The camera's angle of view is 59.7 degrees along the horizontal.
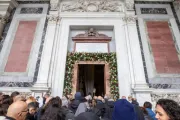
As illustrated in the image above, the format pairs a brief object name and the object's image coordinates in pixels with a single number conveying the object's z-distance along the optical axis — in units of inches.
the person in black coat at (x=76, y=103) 149.9
